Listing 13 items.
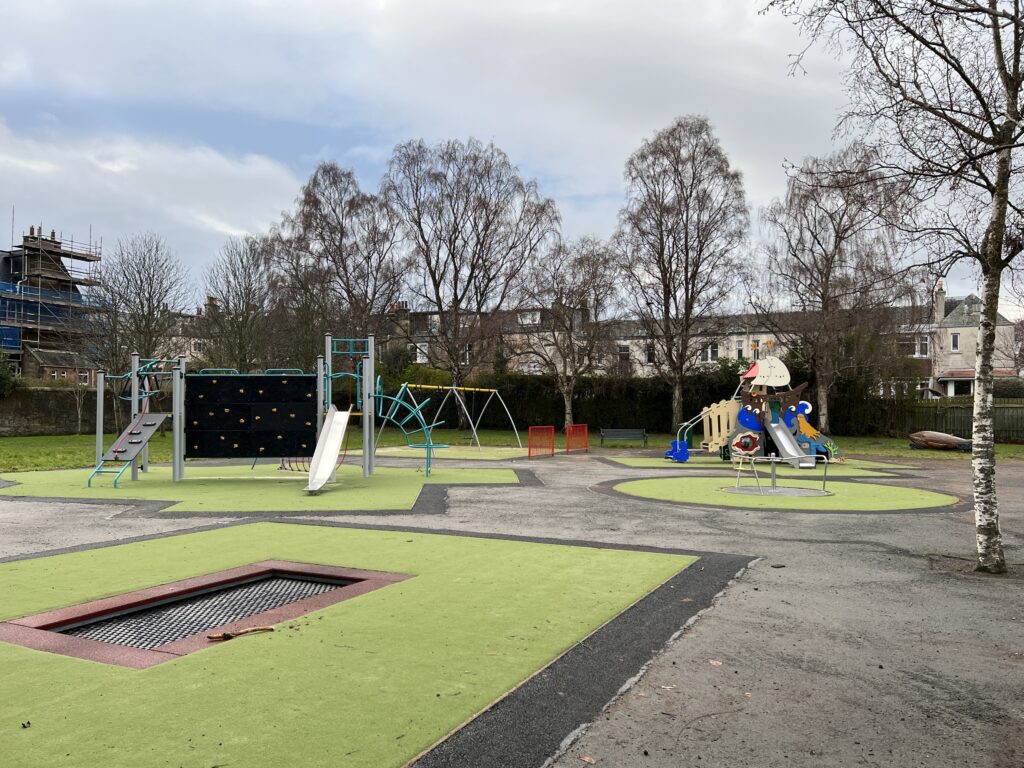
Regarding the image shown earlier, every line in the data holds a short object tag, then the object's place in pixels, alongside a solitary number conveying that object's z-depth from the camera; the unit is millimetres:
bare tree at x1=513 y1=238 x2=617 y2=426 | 37094
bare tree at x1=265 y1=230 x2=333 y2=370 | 39406
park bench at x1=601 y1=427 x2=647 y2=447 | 31609
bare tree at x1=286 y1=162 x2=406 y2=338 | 41312
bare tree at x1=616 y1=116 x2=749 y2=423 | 35375
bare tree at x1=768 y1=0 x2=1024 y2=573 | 7512
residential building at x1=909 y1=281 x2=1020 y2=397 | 62297
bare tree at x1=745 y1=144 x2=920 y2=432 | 32719
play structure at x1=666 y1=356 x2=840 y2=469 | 16141
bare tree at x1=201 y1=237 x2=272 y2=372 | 38406
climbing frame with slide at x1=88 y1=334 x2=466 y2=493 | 17016
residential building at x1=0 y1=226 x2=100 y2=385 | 50844
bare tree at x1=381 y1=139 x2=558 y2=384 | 41156
